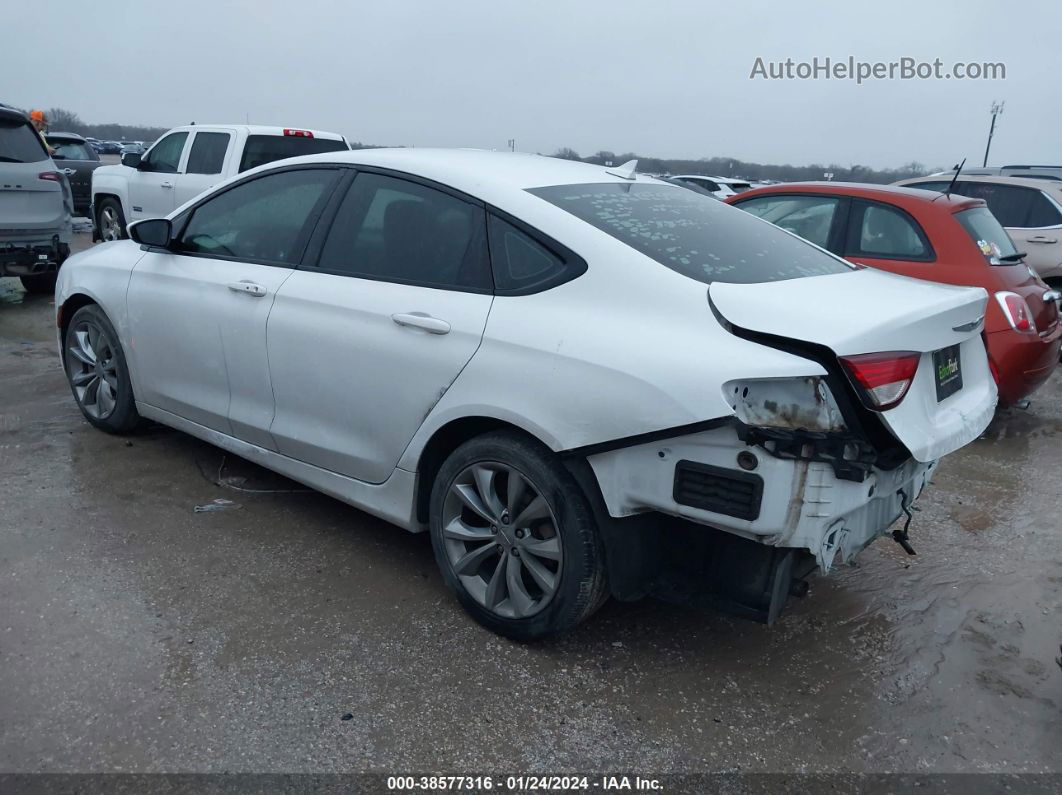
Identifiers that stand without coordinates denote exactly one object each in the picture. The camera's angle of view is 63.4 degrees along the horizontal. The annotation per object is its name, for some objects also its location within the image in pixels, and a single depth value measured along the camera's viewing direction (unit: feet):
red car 17.95
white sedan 8.14
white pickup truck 33.19
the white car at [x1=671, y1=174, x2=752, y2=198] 75.86
